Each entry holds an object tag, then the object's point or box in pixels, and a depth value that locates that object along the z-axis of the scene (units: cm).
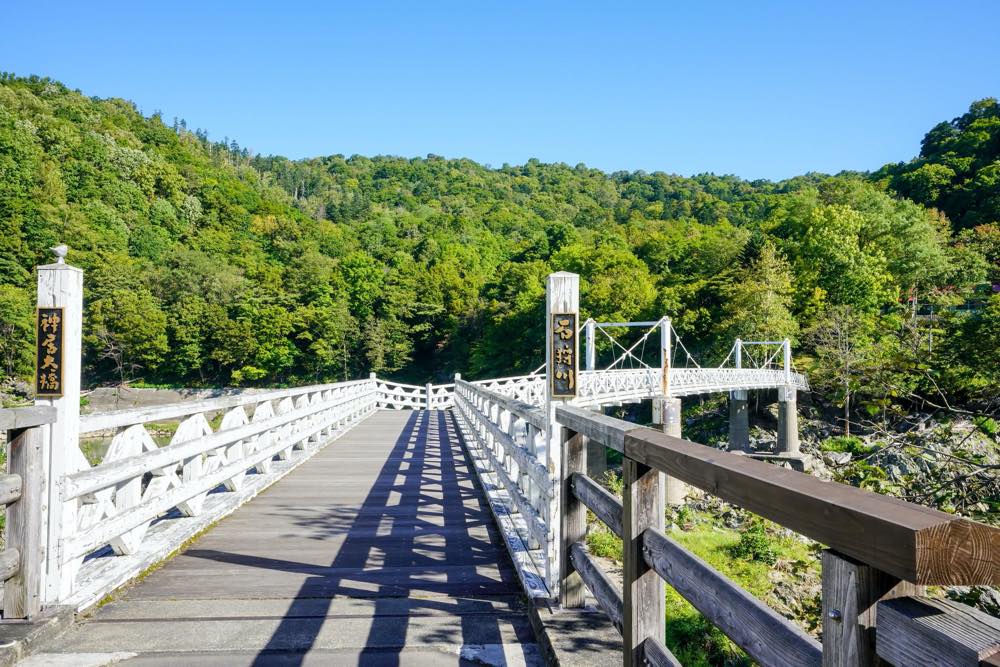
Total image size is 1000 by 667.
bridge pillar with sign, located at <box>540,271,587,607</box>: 331
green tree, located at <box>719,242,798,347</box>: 4128
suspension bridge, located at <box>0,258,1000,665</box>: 104
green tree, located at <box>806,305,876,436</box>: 2845
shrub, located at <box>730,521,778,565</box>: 817
